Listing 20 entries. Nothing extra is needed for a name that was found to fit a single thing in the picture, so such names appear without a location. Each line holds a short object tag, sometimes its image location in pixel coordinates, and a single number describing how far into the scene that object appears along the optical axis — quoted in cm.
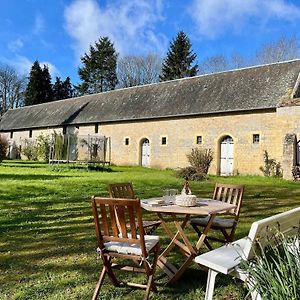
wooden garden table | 359
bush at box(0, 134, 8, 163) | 2200
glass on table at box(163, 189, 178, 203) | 462
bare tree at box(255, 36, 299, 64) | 3781
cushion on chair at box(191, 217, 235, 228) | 437
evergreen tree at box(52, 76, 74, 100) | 5307
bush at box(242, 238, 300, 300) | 212
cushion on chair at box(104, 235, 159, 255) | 319
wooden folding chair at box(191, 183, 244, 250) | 438
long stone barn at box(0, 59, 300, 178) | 1834
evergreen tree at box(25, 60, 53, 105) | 4831
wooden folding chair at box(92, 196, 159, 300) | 305
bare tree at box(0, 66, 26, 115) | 5052
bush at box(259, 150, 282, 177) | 1806
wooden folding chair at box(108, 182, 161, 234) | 434
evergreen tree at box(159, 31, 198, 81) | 4266
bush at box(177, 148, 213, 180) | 1991
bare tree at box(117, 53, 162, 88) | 4866
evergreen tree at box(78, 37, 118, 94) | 4878
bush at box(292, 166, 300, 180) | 1661
